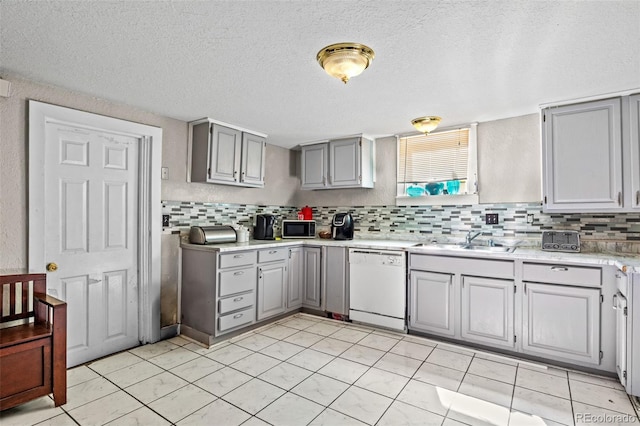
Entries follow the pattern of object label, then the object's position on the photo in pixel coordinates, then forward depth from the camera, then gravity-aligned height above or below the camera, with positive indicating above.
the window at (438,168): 3.60 +0.55
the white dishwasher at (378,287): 3.39 -0.77
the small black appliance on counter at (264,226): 4.07 -0.13
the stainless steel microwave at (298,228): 4.39 -0.17
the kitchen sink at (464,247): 3.20 -0.33
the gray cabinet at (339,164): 4.12 +0.67
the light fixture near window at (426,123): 3.29 +0.92
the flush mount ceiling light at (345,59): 1.96 +0.95
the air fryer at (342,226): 4.16 -0.13
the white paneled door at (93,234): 2.62 -0.15
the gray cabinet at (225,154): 3.48 +0.69
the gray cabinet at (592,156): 2.60 +0.48
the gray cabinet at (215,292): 3.11 -0.75
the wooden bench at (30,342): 1.94 -0.76
